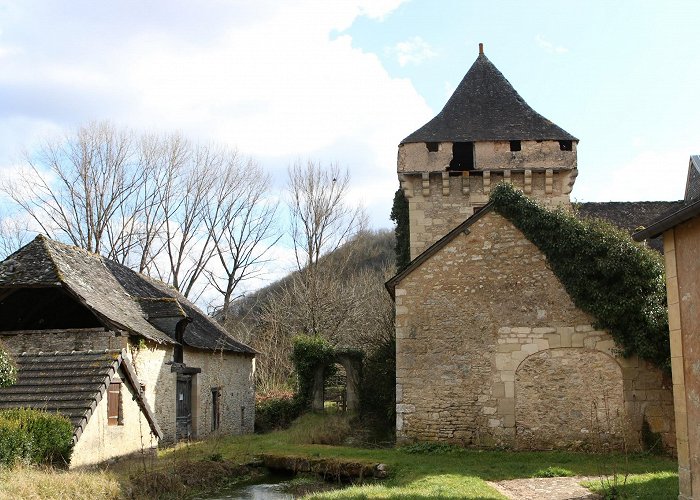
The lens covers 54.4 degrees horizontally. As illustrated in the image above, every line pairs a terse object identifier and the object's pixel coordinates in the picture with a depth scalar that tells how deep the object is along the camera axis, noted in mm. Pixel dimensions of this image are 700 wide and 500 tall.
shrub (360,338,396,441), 17453
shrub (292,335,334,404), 20828
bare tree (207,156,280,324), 33500
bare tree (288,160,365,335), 31828
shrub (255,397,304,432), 22250
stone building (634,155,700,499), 7582
